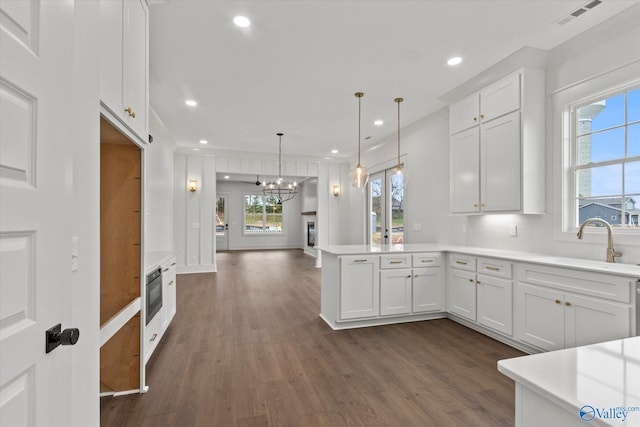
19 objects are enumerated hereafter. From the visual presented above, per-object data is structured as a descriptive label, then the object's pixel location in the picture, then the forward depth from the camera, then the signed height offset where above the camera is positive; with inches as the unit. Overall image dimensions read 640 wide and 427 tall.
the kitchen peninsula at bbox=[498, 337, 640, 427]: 24.7 -15.8
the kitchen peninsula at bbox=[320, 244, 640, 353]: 88.8 -30.1
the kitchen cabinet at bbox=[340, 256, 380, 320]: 137.3 -33.2
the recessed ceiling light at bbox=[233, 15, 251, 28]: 99.6 +64.3
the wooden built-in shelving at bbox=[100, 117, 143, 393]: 82.9 -11.0
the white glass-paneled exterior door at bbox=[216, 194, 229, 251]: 470.3 -11.9
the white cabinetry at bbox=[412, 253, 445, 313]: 147.3 -33.6
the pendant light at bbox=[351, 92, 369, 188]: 158.1 +20.6
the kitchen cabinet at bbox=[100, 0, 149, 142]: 59.8 +34.6
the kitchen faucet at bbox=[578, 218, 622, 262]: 98.7 -9.5
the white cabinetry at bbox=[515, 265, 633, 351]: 84.8 -29.2
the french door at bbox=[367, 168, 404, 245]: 233.0 +5.2
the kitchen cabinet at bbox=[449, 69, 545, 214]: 121.0 +29.7
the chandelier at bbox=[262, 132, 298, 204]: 243.1 +49.1
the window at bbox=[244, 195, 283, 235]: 485.7 -1.0
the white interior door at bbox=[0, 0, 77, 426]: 30.8 +1.0
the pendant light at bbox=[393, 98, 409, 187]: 149.8 +22.4
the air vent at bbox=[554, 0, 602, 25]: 92.7 +64.8
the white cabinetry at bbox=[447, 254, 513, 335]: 118.8 -32.9
